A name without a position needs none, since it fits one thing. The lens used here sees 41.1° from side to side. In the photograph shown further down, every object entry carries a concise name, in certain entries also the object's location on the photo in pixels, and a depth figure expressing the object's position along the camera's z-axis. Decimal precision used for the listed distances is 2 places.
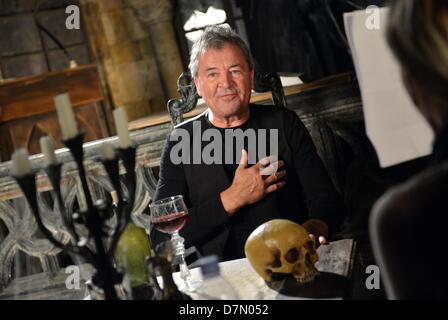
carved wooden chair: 2.75
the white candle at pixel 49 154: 1.54
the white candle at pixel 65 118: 1.46
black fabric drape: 4.30
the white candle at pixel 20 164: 1.46
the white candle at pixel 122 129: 1.58
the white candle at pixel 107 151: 1.53
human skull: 1.62
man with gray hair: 2.28
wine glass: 1.83
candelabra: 1.47
